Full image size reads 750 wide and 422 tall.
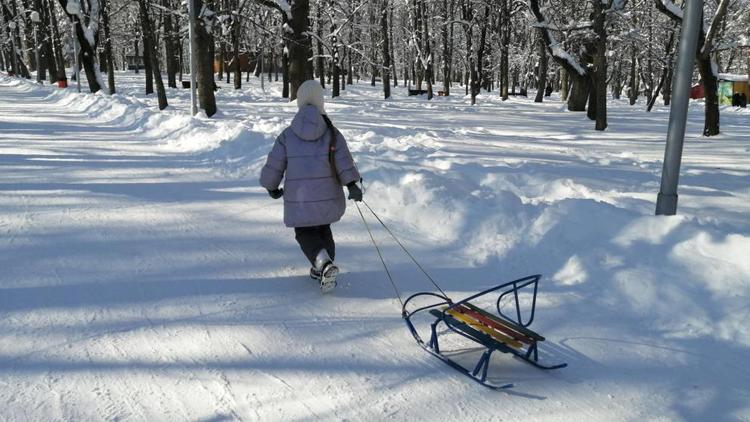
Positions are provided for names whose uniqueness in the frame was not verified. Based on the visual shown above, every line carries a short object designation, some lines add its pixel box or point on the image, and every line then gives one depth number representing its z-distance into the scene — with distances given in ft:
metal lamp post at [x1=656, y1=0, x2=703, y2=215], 17.43
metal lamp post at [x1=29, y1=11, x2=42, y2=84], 126.52
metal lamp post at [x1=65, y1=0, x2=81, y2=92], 84.79
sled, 10.54
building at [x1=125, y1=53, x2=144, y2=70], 263.45
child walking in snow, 14.23
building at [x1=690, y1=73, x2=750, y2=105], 134.62
